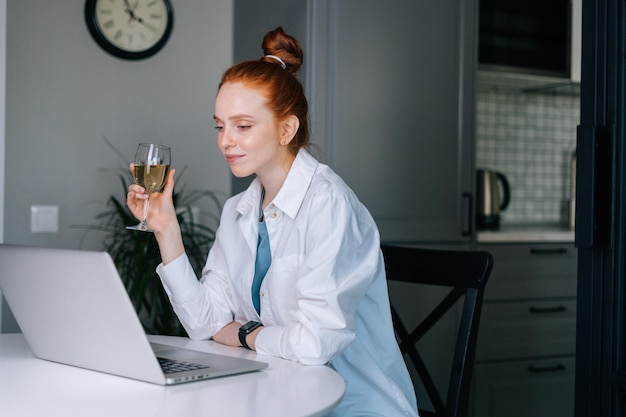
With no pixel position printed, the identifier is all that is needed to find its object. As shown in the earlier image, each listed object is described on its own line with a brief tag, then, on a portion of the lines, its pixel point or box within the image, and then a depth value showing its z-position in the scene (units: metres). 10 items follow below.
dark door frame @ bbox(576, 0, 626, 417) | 1.88
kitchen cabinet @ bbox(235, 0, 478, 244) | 2.96
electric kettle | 3.73
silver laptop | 1.21
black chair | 1.83
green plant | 2.94
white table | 1.10
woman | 1.55
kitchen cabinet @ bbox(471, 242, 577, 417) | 3.36
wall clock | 3.18
